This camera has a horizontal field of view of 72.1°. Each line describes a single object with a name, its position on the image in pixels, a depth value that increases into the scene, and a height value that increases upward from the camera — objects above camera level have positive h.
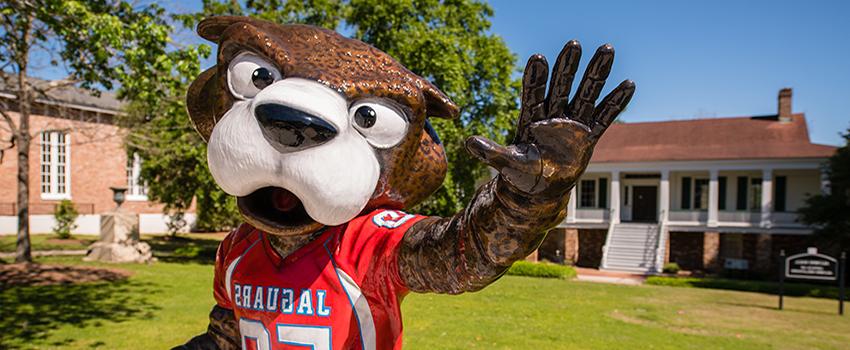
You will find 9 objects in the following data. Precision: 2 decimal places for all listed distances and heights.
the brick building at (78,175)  21.64 -0.82
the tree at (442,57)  12.30 +2.31
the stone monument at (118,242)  13.98 -2.10
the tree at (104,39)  6.14 +1.34
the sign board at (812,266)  11.55 -1.99
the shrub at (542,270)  16.55 -3.08
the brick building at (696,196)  19.11 -1.10
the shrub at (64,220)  20.66 -2.31
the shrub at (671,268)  19.16 -3.36
